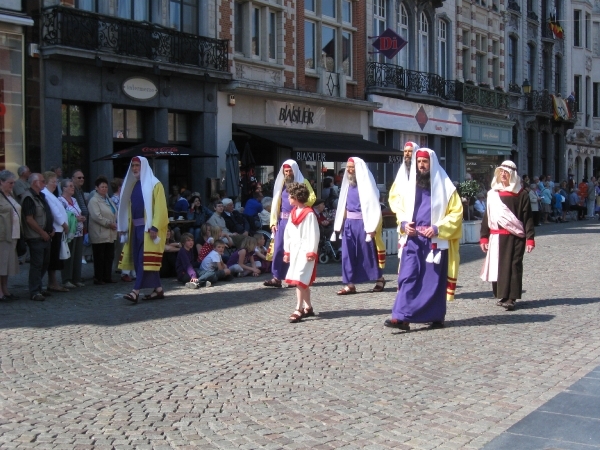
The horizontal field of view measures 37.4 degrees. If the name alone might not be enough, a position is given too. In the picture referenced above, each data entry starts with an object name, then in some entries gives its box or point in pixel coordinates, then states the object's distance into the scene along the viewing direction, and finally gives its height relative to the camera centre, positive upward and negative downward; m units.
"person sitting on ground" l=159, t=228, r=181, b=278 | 14.45 -1.04
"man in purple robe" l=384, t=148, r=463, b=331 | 9.05 -0.47
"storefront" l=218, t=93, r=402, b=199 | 24.06 +1.78
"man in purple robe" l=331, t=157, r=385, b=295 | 12.14 -0.45
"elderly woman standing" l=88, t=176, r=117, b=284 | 13.74 -0.57
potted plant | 23.81 -0.39
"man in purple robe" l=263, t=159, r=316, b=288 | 12.55 -0.24
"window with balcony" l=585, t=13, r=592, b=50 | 51.22 +9.51
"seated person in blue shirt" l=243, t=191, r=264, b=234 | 17.55 -0.38
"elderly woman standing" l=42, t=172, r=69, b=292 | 12.52 -0.49
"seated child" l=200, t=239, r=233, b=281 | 14.11 -1.10
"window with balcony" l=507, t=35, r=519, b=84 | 43.03 +6.66
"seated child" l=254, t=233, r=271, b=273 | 15.82 -1.08
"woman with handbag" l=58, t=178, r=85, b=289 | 13.34 -0.74
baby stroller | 17.58 -1.12
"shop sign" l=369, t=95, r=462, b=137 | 30.92 +2.87
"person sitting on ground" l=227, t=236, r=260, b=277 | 15.09 -1.13
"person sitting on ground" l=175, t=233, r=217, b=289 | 13.79 -1.16
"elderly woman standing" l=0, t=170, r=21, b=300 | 11.55 -0.46
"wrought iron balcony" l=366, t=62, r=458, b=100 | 30.59 +4.19
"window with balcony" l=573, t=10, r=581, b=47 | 50.31 +9.47
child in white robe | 9.88 -0.60
